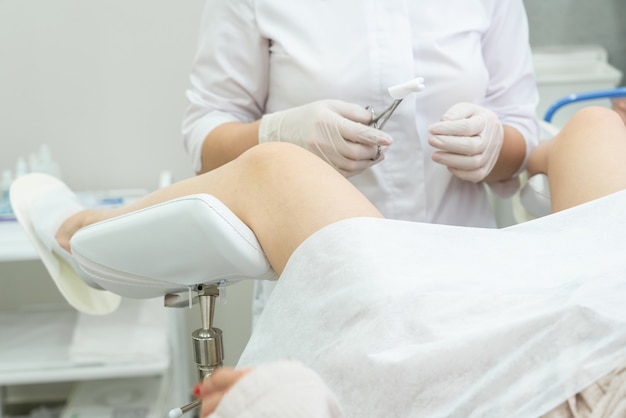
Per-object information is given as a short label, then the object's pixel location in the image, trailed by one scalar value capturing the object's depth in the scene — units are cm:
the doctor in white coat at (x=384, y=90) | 132
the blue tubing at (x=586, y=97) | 181
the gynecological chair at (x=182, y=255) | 98
